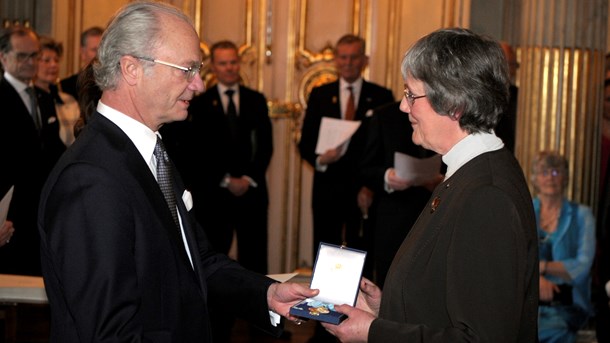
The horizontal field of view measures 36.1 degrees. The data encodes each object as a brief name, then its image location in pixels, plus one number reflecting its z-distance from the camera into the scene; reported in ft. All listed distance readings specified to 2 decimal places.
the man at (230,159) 23.32
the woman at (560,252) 18.22
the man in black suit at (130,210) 7.73
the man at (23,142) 18.51
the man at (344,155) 24.13
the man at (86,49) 22.99
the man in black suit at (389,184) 19.02
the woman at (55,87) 22.06
